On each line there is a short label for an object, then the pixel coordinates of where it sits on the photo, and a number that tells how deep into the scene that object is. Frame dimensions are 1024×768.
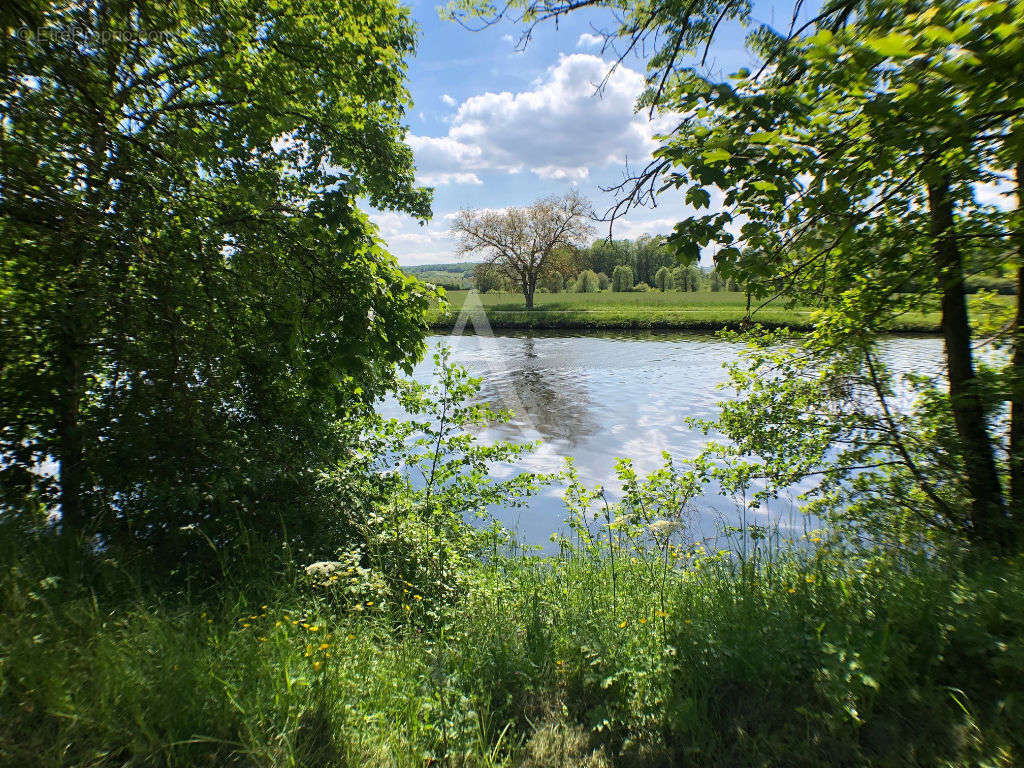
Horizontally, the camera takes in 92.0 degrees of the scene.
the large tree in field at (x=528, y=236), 48.69
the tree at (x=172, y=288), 3.87
